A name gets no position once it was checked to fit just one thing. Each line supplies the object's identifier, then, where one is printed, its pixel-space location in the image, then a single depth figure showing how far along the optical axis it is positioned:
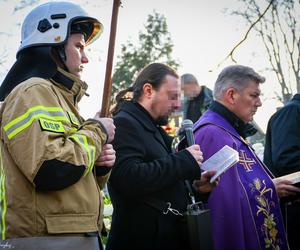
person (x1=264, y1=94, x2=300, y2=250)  3.81
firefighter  1.81
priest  3.19
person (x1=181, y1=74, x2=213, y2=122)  6.82
